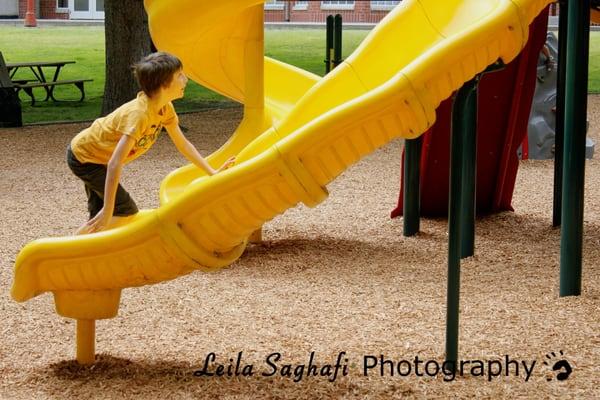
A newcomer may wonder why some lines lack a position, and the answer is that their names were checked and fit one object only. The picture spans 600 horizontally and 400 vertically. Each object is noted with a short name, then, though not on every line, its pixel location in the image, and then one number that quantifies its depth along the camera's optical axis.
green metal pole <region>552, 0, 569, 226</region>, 11.45
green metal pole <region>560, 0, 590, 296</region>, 8.43
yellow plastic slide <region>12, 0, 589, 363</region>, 6.12
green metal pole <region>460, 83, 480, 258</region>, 9.43
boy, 6.88
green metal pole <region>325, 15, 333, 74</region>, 23.58
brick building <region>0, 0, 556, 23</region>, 72.38
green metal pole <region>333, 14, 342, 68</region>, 23.21
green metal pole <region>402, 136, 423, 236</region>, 11.49
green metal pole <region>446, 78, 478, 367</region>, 6.56
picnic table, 25.51
